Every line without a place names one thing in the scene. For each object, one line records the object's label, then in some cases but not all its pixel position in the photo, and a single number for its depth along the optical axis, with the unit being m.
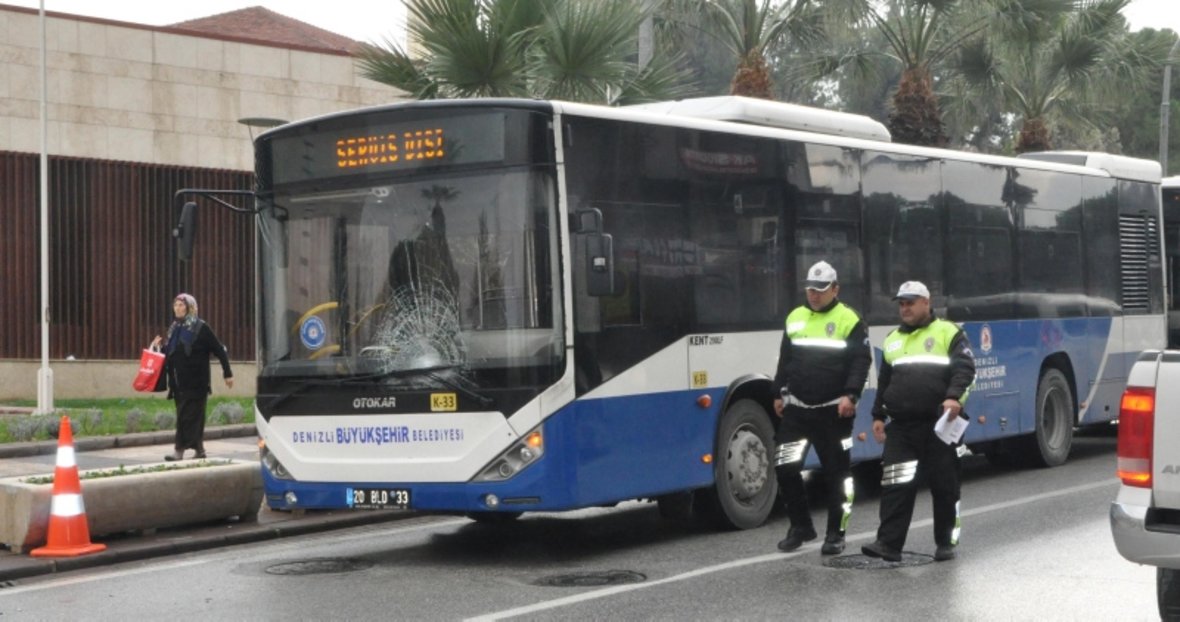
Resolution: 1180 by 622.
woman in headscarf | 16.66
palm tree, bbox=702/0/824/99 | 22.50
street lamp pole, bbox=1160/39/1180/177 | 38.69
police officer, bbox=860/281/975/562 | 10.43
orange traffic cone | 11.41
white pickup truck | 7.00
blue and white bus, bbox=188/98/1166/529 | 10.74
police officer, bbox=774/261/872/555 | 10.90
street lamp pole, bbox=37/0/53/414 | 23.16
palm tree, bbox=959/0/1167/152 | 26.89
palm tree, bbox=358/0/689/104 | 18.05
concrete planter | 11.62
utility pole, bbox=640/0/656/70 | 20.73
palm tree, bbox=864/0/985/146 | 25.59
